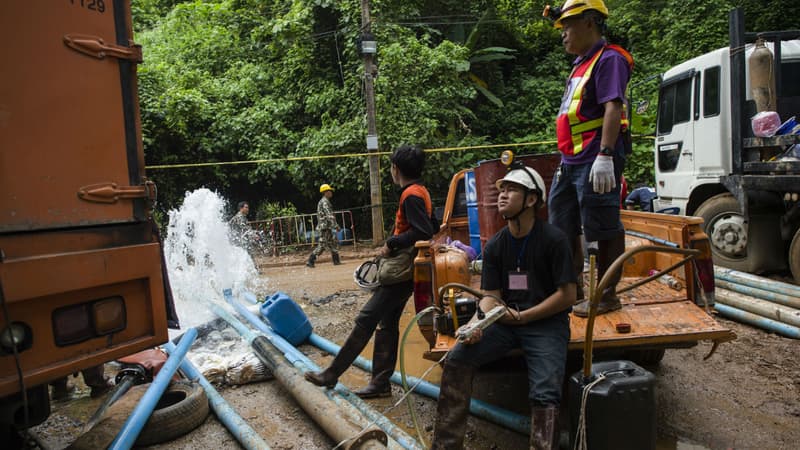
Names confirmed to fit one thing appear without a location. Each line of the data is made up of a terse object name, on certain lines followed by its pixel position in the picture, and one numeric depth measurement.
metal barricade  14.40
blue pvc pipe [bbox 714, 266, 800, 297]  5.88
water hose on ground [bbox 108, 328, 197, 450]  3.28
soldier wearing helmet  12.08
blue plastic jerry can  5.67
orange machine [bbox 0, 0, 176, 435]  2.27
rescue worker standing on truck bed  3.32
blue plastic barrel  5.54
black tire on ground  3.69
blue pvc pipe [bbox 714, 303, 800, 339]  5.21
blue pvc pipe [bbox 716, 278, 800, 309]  5.66
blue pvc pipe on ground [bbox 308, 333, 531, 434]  3.35
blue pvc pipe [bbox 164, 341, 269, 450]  3.46
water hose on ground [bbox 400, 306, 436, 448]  2.82
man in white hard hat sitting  2.80
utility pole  13.51
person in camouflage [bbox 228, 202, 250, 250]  12.50
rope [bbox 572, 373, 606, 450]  2.54
